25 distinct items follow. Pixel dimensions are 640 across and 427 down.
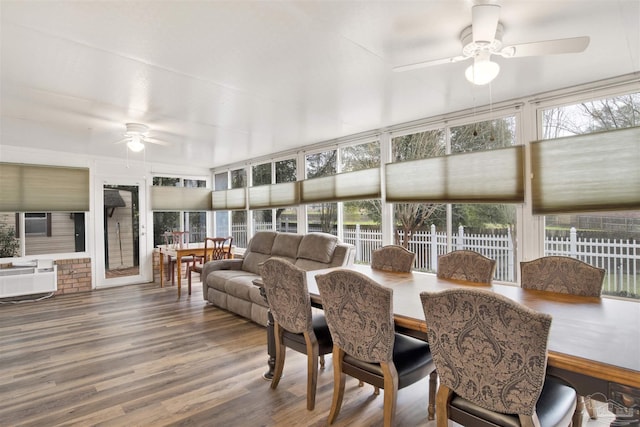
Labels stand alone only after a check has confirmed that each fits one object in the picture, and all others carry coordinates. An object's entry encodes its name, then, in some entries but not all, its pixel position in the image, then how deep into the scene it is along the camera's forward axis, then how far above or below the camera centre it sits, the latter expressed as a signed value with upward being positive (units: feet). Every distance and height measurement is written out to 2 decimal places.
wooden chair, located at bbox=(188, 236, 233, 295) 18.67 -2.17
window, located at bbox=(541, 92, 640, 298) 9.22 -0.50
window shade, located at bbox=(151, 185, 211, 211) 22.93 +1.28
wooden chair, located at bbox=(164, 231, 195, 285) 20.76 -1.92
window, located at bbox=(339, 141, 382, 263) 15.31 +0.00
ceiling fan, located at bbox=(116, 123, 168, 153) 13.29 +3.44
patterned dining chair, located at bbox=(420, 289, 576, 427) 4.16 -2.03
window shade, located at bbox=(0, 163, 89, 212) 17.43 +1.67
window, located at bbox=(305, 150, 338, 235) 17.43 +0.47
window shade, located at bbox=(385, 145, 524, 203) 10.57 +1.18
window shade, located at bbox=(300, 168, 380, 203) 14.83 +1.30
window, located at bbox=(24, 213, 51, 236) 18.24 -0.29
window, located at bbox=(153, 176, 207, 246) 23.31 -0.26
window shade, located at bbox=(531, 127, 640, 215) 8.52 +1.01
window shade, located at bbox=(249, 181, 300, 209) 19.04 +1.18
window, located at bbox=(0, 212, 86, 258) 17.79 -0.81
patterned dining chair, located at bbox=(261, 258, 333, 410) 7.50 -2.47
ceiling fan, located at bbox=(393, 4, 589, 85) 5.46 +2.99
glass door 20.84 -1.20
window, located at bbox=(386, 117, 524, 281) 10.94 +0.77
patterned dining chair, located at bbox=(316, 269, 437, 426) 5.89 -2.43
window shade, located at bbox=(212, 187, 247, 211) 23.13 +1.16
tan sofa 13.60 -2.30
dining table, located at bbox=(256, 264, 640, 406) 3.94 -1.80
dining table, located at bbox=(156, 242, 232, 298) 18.37 -1.98
